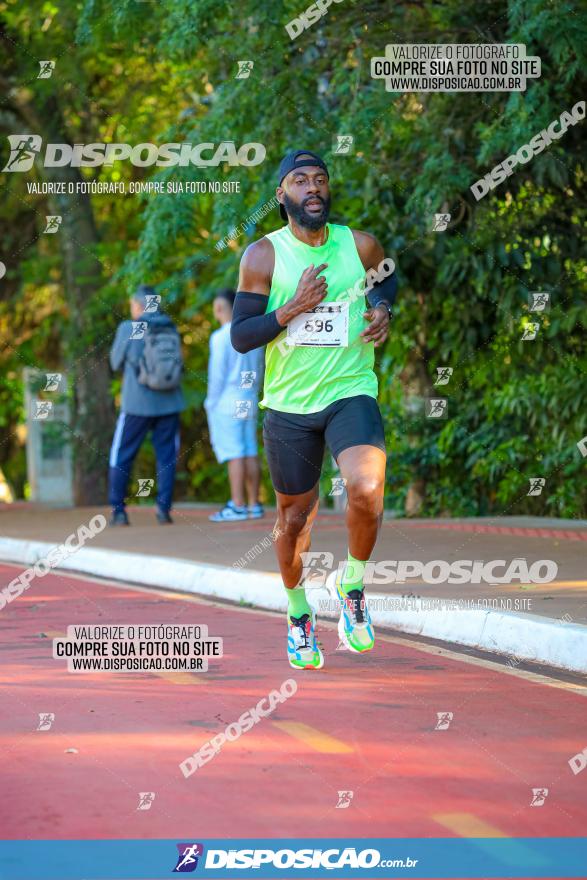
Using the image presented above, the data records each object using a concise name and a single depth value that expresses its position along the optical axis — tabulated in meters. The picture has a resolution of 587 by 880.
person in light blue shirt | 14.84
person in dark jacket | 15.01
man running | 7.50
